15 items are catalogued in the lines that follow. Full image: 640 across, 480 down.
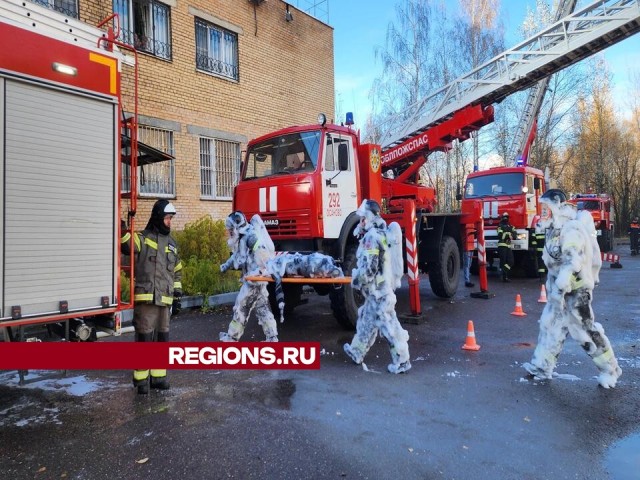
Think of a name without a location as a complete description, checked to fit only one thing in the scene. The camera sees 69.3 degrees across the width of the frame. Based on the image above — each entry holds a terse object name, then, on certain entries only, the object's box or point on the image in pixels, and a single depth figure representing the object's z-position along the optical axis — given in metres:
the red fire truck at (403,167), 6.25
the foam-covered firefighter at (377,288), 4.80
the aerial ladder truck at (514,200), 11.66
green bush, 8.62
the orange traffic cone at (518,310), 7.55
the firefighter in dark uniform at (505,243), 11.03
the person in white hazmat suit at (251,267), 5.57
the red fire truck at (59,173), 3.47
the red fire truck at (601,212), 19.69
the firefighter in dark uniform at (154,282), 4.33
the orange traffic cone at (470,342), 5.62
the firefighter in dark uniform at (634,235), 19.08
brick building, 10.35
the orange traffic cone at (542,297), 8.73
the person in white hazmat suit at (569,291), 4.32
